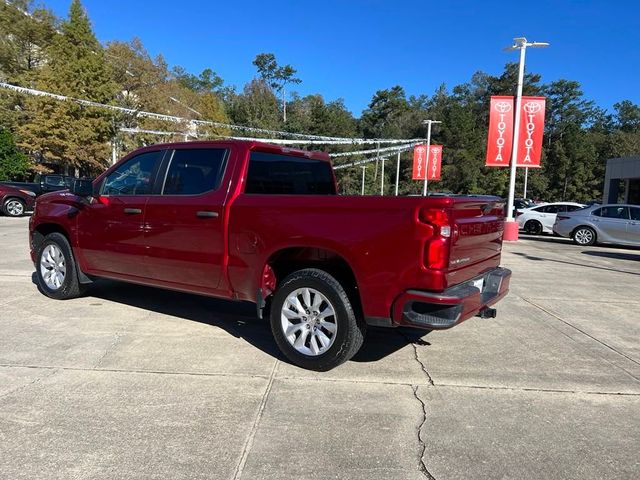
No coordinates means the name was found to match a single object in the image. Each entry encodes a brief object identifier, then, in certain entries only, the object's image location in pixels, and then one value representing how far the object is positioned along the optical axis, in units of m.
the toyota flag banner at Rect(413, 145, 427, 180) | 35.16
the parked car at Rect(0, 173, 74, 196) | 20.94
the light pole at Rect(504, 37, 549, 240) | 17.09
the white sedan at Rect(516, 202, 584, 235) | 21.09
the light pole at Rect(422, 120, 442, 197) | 34.00
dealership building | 30.66
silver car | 15.92
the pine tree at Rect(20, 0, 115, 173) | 32.09
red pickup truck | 3.92
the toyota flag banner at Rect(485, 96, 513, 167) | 18.31
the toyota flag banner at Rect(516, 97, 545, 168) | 17.61
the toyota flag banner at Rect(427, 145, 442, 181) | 35.03
